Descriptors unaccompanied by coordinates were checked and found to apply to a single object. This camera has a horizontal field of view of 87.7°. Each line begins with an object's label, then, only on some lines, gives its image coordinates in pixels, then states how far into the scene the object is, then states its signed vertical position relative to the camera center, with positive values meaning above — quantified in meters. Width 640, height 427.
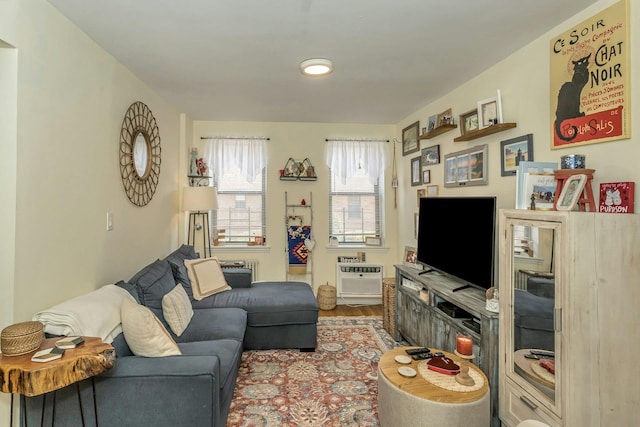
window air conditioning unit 4.67 -0.95
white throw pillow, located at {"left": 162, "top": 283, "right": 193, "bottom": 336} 2.48 -0.74
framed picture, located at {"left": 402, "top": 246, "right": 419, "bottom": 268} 4.03 -0.54
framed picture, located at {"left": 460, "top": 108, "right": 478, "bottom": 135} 2.90 +0.82
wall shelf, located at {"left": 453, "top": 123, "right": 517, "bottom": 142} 2.45 +0.65
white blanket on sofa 1.68 -0.54
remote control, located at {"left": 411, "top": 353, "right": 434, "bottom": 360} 2.14 -0.93
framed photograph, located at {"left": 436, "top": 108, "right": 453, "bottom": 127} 3.20 +0.95
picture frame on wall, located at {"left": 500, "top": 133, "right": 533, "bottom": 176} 2.33 +0.44
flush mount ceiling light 2.54 +1.15
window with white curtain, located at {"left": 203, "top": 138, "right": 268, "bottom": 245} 4.60 +0.36
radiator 4.38 -0.68
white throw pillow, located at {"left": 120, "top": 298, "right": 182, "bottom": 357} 1.80 -0.66
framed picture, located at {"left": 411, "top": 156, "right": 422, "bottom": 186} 4.04 +0.52
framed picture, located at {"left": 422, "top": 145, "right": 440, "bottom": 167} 3.60 +0.65
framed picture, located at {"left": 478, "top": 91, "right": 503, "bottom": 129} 2.56 +0.80
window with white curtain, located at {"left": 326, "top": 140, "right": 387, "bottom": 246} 4.75 +0.35
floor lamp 3.90 +0.17
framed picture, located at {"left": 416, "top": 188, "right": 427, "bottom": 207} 3.91 +0.24
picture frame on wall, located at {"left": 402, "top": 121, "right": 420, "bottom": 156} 4.11 +0.96
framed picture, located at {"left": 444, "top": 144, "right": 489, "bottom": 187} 2.84 +0.42
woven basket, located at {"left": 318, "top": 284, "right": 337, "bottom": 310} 4.45 -1.14
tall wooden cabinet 1.48 -0.47
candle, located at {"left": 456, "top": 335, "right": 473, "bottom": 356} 2.09 -0.84
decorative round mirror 2.80 +0.55
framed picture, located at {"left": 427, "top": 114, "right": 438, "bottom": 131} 3.53 +0.98
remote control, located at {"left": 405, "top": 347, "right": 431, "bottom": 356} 2.19 -0.92
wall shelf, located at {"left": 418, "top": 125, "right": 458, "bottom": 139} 3.18 +0.82
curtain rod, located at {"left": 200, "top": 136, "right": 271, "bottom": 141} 4.58 +1.05
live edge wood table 1.31 -0.63
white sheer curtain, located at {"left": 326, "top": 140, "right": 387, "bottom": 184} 4.72 +0.80
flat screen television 2.39 -0.20
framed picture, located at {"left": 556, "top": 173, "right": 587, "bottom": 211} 1.57 +0.10
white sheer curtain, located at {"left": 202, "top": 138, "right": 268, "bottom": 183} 4.57 +0.81
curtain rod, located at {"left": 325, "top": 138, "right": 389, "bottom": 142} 4.72 +1.05
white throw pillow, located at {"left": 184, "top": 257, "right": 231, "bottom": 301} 3.30 -0.66
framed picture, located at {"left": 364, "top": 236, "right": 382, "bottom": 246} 4.79 -0.40
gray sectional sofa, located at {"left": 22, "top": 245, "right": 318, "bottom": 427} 1.58 -0.88
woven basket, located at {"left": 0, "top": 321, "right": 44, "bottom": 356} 1.39 -0.53
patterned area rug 2.20 -1.33
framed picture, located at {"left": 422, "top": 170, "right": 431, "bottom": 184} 3.81 +0.42
